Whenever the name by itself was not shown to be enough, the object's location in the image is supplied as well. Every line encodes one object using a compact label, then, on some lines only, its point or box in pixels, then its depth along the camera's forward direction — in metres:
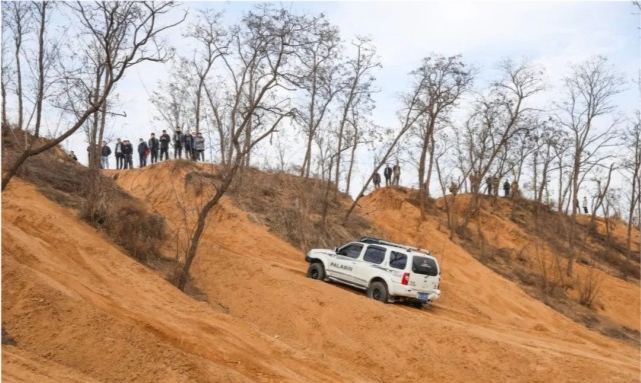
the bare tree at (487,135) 28.25
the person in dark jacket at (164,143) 28.25
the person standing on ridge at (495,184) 33.03
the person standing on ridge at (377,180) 34.76
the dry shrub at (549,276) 23.45
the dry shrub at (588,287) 23.41
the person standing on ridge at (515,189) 34.33
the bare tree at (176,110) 33.70
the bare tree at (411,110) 24.00
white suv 15.91
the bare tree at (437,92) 25.05
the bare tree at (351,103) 24.27
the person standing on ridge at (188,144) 27.28
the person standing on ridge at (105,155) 28.30
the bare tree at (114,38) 11.74
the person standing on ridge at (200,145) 26.23
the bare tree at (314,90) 14.88
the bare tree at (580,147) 27.66
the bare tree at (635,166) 29.95
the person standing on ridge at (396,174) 33.50
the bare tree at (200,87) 27.93
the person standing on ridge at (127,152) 28.41
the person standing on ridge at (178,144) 26.94
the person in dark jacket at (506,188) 37.09
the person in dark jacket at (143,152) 28.77
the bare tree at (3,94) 21.82
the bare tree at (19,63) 19.34
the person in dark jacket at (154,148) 28.16
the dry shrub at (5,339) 7.90
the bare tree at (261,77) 13.75
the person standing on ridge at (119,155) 28.53
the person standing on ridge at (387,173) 34.53
